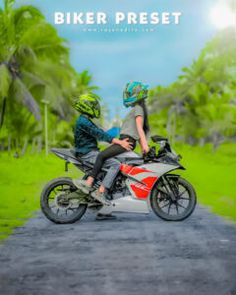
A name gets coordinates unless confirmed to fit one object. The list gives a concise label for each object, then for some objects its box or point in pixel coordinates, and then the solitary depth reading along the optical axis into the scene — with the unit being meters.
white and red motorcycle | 7.09
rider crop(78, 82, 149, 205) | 7.11
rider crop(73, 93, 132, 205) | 7.12
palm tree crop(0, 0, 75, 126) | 26.83
